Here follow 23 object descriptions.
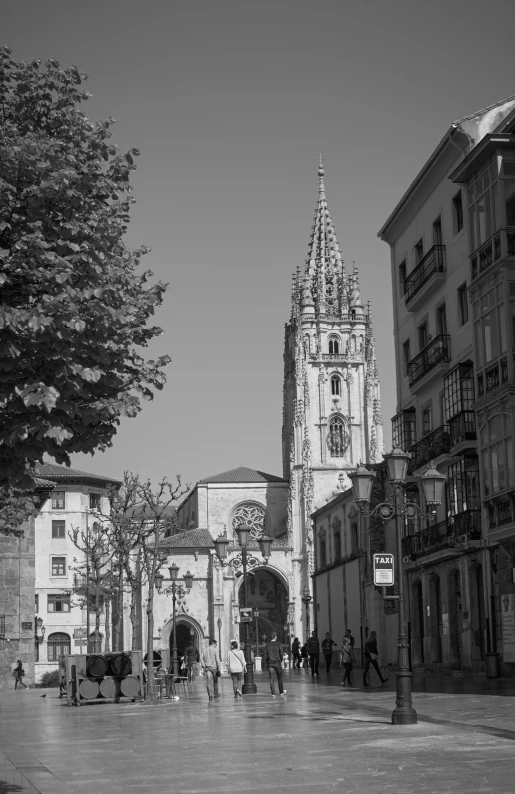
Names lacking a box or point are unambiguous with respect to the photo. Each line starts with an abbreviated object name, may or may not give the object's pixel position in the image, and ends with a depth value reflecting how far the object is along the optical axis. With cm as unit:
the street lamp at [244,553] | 3278
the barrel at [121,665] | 3275
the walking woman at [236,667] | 3106
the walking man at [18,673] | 4912
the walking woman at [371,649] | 3192
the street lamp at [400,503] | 1914
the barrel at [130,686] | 3259
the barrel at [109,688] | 3262
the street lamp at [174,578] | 3956
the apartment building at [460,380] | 3338
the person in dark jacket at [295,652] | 6122
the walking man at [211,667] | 3112
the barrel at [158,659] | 3948
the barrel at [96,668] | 3256
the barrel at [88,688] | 3241
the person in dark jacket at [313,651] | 4303
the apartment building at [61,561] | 9088
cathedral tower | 11269
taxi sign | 2166
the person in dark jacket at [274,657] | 2977
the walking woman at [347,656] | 3331
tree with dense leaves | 1187
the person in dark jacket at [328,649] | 4597
